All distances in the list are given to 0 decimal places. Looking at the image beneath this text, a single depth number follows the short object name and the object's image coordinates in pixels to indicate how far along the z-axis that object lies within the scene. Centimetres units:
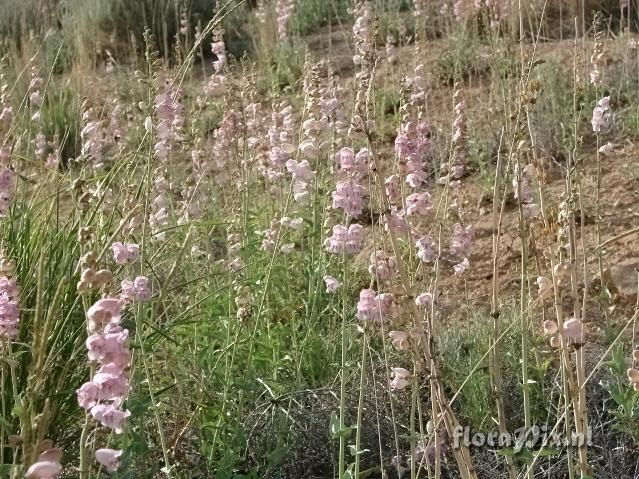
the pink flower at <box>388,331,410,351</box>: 180
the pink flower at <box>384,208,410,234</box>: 181
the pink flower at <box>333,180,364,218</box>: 196
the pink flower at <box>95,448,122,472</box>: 137
